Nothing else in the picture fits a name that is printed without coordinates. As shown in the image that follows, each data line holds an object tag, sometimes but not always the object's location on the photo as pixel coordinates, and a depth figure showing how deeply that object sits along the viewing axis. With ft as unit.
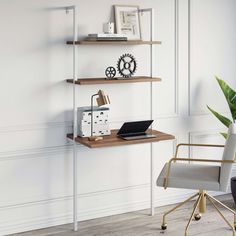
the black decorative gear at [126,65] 13.10
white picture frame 13.05
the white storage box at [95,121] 12.46
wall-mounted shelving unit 11.98
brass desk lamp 12.02
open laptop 12.39
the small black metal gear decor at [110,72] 12.96
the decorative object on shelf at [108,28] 12.60
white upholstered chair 11.45
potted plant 14.28
